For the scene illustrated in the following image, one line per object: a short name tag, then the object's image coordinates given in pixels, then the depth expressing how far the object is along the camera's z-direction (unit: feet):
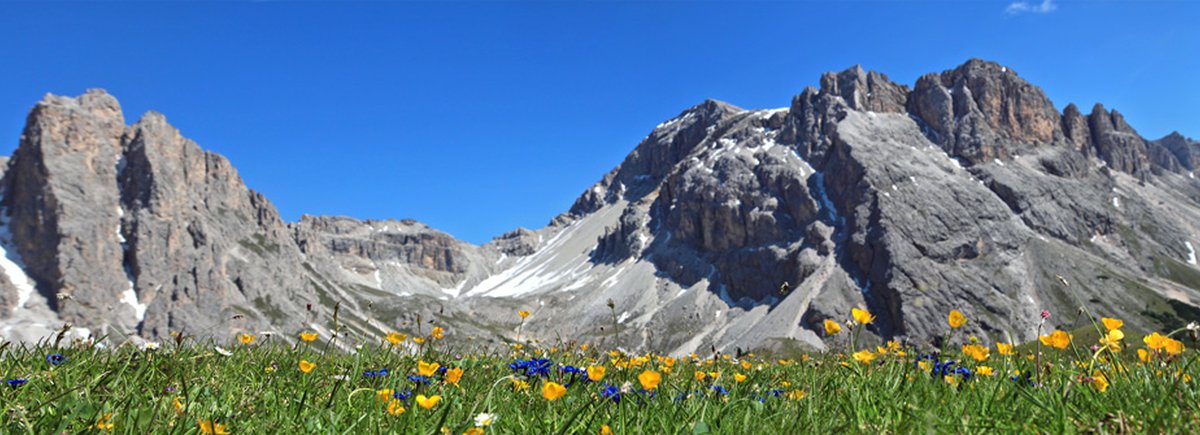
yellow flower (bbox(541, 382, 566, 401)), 10.39
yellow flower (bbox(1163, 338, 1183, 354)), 13.00
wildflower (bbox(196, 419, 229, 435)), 9.34
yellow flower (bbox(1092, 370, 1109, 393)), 13.83
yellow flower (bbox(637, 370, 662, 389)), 10.82
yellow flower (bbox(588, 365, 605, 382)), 13.00
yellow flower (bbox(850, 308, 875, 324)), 14.10
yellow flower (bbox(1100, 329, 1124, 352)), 14.11
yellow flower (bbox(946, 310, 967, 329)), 13.53
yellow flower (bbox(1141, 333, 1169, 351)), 12.99
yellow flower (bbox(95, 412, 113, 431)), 11.08
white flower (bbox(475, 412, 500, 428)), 10.53
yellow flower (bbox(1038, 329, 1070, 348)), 12.96
